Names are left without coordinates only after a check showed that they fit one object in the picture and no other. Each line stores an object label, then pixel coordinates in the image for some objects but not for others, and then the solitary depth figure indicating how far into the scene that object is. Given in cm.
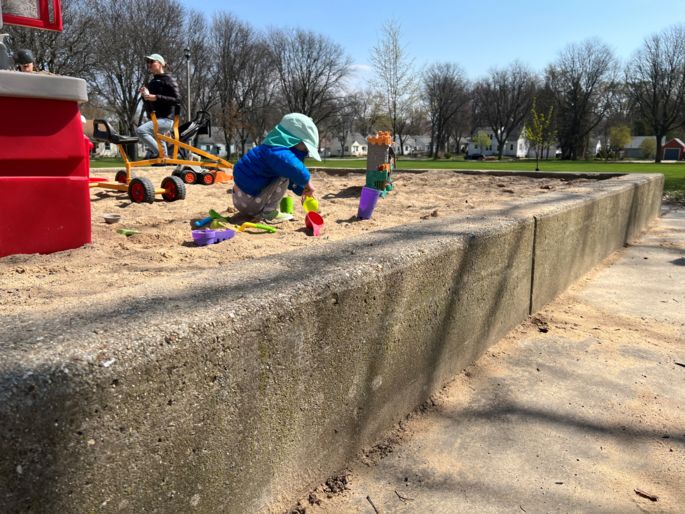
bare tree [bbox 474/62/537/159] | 7250
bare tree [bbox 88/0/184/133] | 3123
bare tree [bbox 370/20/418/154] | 2941
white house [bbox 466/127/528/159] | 8769
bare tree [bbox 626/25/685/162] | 5222
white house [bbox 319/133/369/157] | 10225
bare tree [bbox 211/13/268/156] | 4862
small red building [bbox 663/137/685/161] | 7969
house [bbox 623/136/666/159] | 7796
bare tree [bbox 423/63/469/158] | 7281
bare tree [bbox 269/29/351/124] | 5453
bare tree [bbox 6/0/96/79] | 2408
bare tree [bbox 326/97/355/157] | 5669
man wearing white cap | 848
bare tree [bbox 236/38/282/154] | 5081
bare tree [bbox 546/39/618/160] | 6175
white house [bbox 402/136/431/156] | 9596
